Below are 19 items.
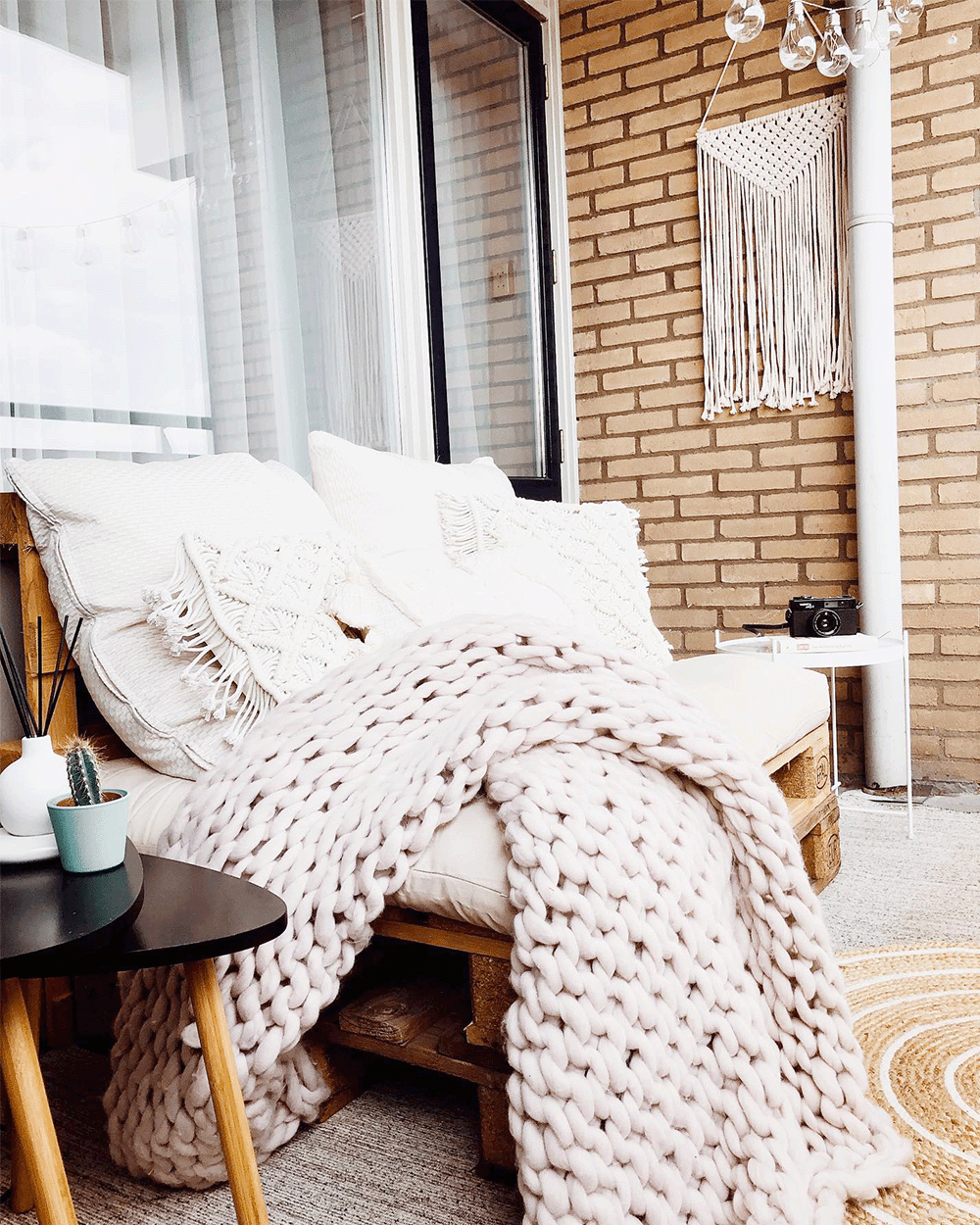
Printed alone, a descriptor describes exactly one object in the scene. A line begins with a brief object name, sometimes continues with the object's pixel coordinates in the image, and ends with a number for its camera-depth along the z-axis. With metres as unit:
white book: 2.30
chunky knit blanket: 1.00
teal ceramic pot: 0.97
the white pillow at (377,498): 1.94
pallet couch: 1.18
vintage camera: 2.35
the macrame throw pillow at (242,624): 1.38
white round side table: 2.25
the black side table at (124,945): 0.82
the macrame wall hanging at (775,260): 2.96
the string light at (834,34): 2.02
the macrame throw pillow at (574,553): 2.05
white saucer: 1.00
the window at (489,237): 2.91
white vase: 1.04
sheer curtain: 1.80
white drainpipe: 2.77
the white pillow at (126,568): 1.44
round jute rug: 1.13
